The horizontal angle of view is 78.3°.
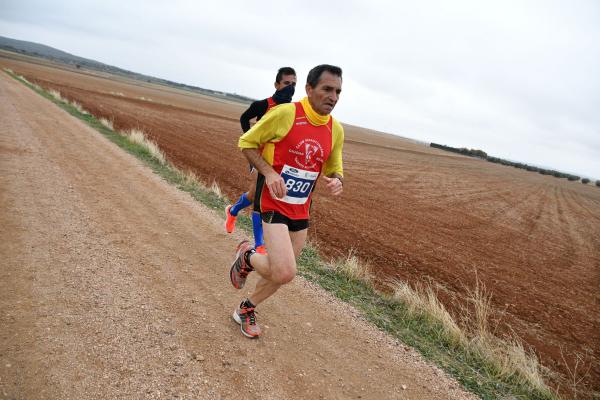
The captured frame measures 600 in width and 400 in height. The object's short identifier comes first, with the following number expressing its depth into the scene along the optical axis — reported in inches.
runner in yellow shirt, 120.3
